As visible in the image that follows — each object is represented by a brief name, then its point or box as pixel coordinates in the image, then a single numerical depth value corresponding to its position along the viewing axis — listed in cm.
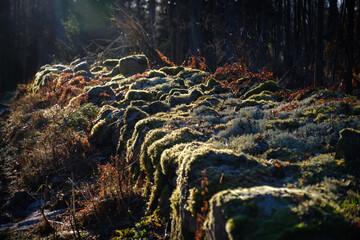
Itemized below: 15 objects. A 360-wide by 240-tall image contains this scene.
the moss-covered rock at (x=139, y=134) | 491
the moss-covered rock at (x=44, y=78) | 1335
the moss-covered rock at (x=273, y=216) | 179
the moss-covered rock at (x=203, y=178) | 254
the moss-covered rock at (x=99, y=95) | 885
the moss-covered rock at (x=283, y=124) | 409
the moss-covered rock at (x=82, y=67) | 1283
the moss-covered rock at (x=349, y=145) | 272
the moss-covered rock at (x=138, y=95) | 787
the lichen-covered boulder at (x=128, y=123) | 572
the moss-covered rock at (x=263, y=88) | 675
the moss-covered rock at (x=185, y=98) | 675
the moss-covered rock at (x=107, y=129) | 650
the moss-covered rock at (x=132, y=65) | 1166
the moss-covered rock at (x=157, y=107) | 643
